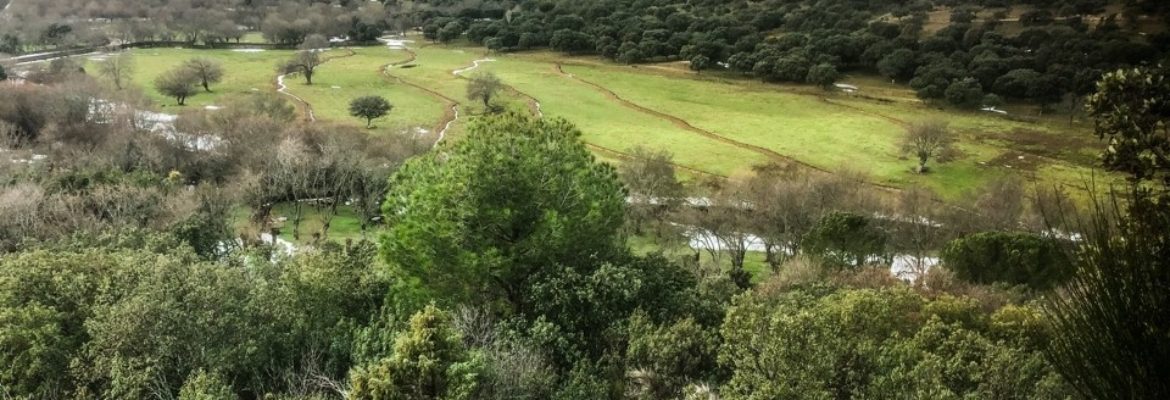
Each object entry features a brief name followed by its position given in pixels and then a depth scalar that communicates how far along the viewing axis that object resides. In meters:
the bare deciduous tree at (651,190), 53.84
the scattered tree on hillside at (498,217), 26.22
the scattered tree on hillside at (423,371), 17.27
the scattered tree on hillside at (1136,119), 8.26
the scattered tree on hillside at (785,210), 48.78
